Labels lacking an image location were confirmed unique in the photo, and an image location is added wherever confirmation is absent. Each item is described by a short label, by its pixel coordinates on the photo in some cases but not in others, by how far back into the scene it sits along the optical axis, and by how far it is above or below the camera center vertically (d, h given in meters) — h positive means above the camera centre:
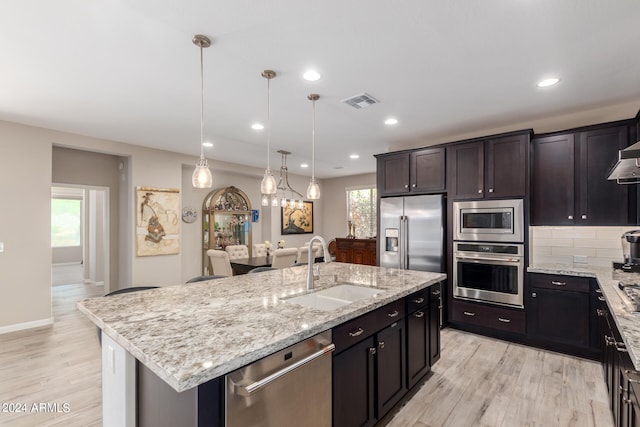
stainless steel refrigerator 3.99 -0.26
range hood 1.79 +0.35
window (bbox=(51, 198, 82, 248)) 9.45 -0.25
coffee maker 2.50 -0.34
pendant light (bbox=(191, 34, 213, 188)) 2.12 +0.31
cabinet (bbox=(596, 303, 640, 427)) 1.34 -0.89
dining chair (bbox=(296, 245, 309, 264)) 5.45 -0.76
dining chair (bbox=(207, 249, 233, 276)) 4.86 -0.81
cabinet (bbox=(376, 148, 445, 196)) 4.11 +0.61
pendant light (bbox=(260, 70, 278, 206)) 2.58 +0.30
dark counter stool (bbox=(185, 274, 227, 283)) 2.67 -0.59
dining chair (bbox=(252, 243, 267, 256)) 6.22 -0.75
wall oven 3.43 -0.70
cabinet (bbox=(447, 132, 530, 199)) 3.49 +0.57
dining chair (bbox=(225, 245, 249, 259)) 5.77 -0.73
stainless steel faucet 2.28 -0.36
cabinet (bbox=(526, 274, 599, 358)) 3.05 -1.05
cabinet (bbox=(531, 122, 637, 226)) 3.10 +0.37
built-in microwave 3.45 -0.08
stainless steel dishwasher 1.14 -0.75
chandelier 5.60 +0.62
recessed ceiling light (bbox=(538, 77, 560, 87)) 2.65 +1.19
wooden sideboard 7.06 -0.89
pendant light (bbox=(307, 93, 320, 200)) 2.79 +0.21
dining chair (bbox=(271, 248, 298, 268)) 5.05 -0.76
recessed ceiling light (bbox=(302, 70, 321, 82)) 2.57 +1.21
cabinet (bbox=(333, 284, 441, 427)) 1.70 -0.97
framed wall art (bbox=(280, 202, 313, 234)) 7.91 -0.14
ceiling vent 3.04 +1.19
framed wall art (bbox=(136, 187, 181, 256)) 5.02 -0.12
